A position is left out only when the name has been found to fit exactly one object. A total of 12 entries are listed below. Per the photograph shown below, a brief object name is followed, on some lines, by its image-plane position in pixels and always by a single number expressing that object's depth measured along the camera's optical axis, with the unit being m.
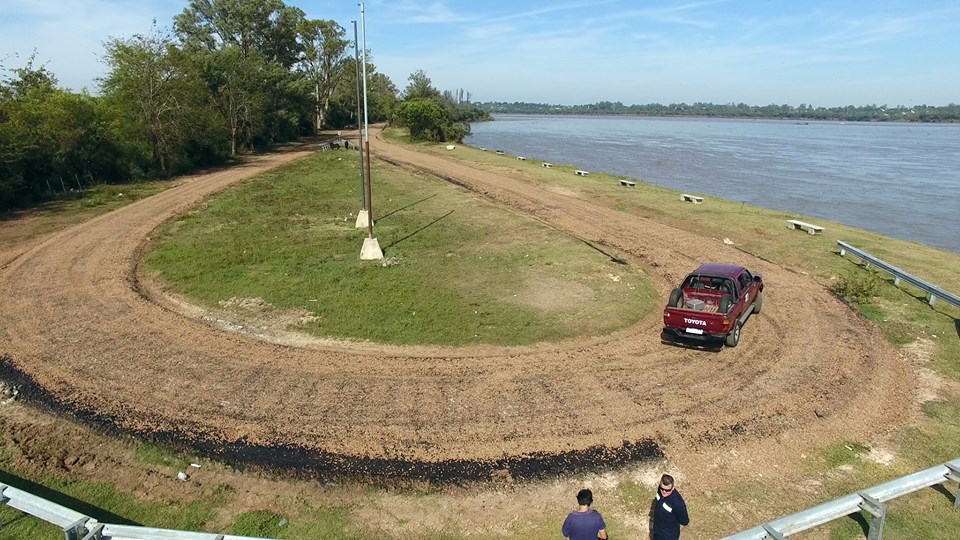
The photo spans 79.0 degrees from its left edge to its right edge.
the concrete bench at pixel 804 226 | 25.27
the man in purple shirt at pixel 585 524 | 6.73
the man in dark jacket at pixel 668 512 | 7.16
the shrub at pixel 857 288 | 17.27
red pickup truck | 13.25
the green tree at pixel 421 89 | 89.69
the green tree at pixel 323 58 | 82.12
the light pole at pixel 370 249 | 20.36
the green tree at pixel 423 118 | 64.88
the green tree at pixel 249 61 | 48.56
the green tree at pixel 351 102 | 89.91
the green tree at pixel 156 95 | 35.88
